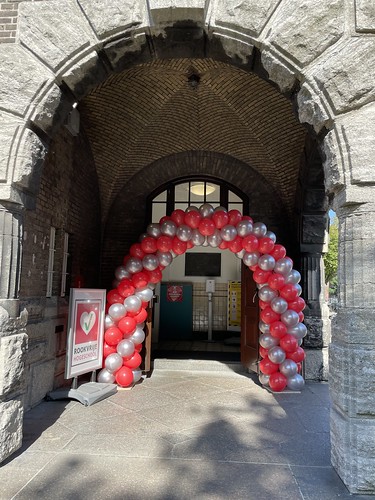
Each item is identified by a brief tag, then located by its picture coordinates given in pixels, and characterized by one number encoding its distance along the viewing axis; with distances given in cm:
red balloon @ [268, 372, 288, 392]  520
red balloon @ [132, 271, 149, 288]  553
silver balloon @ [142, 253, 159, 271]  557
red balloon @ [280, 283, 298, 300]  533
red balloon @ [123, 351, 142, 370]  530
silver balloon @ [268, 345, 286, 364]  524
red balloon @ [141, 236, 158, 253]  558
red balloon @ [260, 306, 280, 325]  535
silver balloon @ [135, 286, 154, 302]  544
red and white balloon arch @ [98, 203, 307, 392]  527
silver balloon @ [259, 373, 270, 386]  537
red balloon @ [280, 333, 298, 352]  523
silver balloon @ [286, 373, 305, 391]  526
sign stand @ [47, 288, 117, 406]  462
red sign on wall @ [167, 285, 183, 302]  1106
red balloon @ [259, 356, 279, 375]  530
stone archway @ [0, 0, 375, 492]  260
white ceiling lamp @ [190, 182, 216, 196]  736
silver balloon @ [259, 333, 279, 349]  532
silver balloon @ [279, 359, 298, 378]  525
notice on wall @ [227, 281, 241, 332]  1118
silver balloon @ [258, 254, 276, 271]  538
